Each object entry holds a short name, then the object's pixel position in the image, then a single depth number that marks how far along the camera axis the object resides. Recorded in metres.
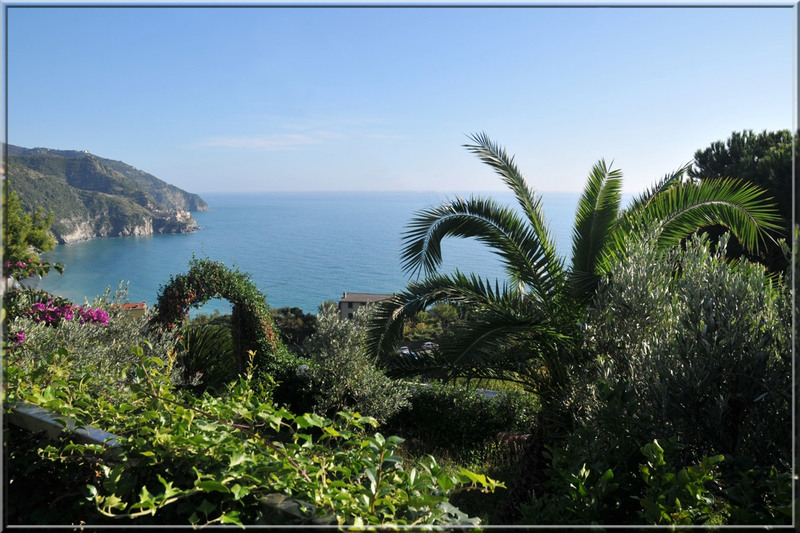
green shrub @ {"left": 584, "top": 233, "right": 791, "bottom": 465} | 2.45
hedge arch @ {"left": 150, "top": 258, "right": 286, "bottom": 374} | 8.52
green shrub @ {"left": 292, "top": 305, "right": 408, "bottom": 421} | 7.93
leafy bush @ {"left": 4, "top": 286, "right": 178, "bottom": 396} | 4.17
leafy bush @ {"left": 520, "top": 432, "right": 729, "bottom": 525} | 1.65
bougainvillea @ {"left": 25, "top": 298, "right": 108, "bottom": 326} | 5.64
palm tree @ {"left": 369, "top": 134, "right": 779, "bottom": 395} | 5.41
